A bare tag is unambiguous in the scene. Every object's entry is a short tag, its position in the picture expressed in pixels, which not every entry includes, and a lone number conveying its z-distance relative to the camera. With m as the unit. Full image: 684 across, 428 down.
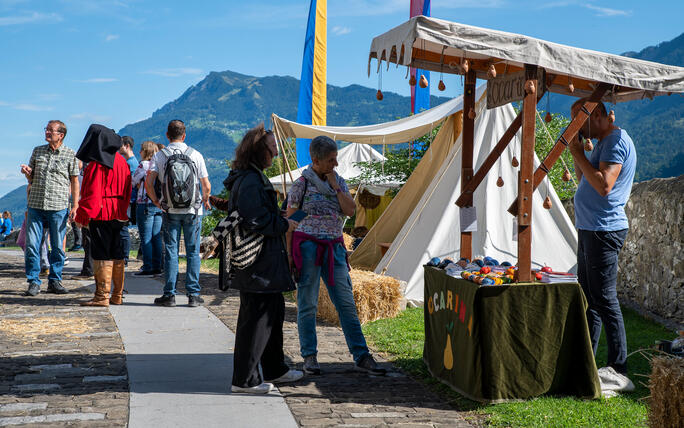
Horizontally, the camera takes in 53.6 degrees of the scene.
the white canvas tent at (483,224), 8.17
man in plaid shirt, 7.50
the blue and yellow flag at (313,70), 20.66
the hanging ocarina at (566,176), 5.25
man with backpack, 6.74
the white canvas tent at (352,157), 19.00
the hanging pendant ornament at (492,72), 4.01
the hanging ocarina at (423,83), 3.96
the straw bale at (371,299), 6.63
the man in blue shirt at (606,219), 4.22
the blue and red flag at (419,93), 17.91
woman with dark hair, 4.03
